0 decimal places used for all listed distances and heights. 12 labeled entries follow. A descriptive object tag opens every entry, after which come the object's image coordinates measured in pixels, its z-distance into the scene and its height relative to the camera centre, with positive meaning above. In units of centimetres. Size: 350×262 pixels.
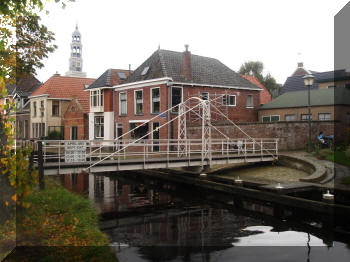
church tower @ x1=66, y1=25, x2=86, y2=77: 6881 +1772
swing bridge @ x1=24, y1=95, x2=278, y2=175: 1420 -131
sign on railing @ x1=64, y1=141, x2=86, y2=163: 1432 -85
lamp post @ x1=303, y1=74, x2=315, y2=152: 1813 +279
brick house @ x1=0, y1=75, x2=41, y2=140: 4572 +269
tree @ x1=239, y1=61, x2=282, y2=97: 5575 +990
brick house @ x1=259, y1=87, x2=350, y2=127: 2495 +204
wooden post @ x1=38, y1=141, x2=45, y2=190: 1326 -125
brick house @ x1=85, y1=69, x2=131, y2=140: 3150 +281
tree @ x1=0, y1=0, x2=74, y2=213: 702 +331
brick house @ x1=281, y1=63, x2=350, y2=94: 3681 +582
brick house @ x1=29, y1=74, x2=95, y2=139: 4038 +407
